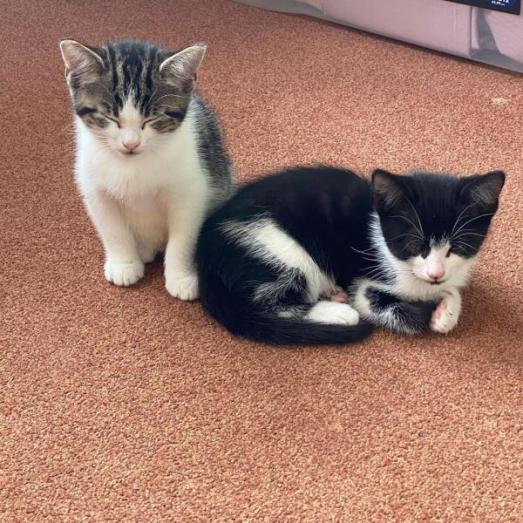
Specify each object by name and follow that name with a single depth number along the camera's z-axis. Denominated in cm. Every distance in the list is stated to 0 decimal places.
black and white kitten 46
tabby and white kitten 44
